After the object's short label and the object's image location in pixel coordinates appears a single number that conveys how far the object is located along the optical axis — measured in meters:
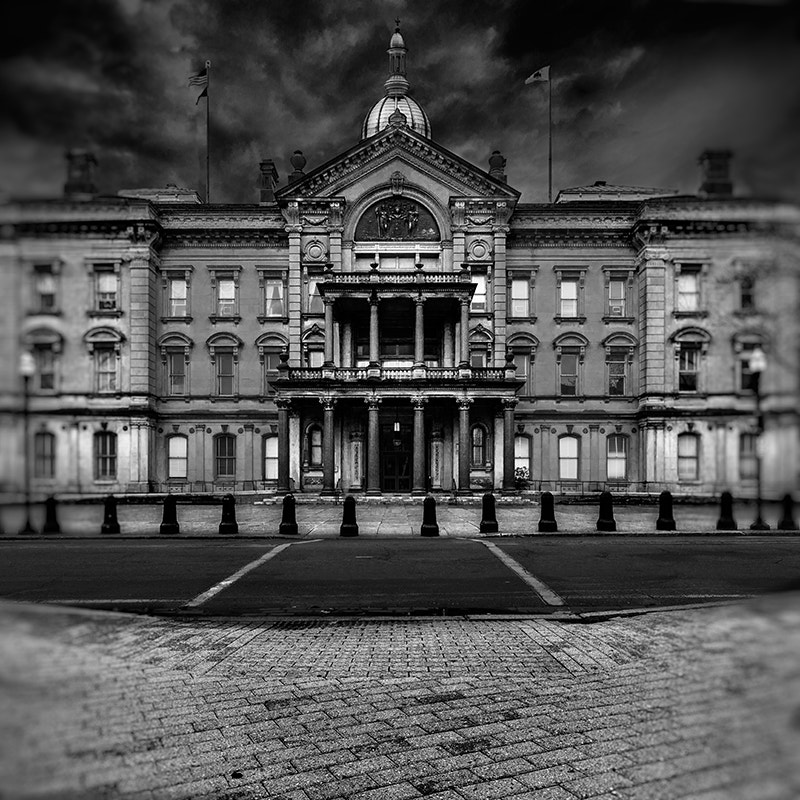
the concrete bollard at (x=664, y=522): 14.75
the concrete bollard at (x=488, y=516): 17.16
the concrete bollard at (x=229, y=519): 16.69
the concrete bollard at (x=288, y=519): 16.75
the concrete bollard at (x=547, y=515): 17.17
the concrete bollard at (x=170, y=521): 15.90
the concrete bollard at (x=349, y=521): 16.36
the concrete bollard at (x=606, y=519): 16.67
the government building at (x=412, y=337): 31.53
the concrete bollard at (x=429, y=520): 16.56
